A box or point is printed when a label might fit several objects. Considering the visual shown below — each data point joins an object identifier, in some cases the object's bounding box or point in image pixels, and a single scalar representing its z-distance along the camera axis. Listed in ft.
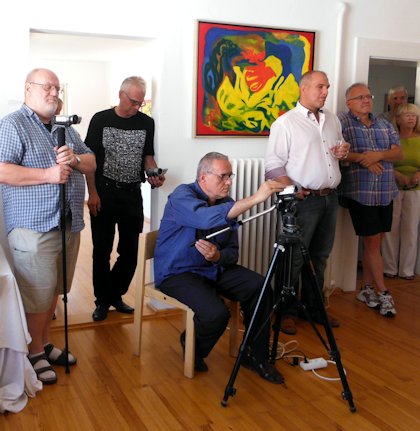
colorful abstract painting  11.95
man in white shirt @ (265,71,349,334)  11.16
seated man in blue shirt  8.82
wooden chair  9.05
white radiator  12.39
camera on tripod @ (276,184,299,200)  7.97
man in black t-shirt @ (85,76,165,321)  11.34
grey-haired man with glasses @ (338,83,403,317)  12.46
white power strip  9.62
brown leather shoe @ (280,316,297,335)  11.29
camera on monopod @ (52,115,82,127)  8.38
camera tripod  8.07
